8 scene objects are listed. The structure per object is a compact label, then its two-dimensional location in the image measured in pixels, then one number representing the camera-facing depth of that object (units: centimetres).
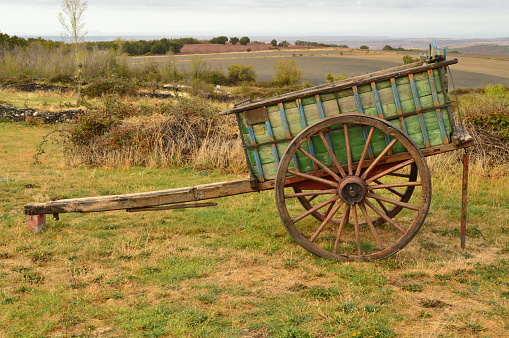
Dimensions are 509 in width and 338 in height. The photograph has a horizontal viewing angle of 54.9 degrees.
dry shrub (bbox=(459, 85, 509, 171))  1089
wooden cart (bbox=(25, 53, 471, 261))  526
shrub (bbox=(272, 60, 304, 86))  3441
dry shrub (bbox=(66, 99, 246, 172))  1231
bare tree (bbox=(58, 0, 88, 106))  2591
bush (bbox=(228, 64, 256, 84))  3856
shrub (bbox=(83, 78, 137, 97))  2722
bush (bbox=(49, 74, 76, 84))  3506
